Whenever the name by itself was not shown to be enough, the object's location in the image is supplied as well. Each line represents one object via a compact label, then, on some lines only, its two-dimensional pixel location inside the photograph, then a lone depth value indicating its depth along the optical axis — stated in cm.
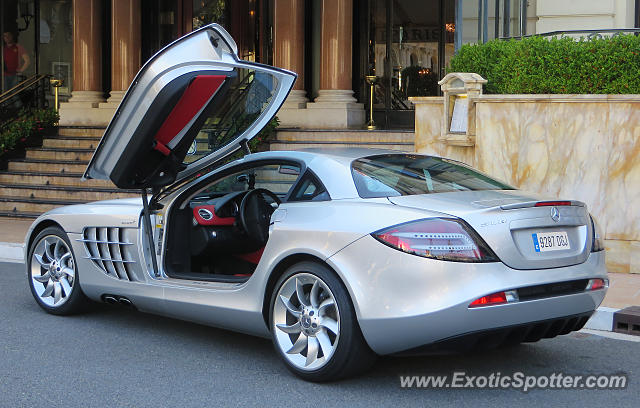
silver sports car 461
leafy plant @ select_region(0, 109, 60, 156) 1630
